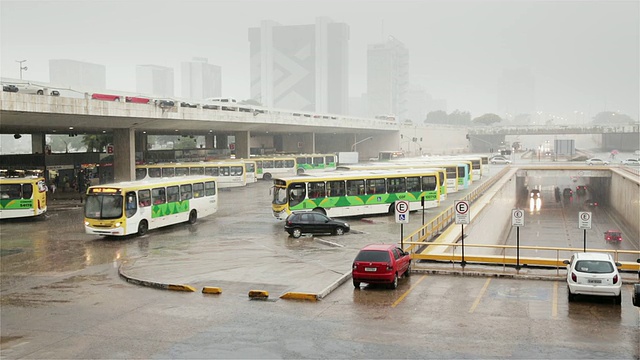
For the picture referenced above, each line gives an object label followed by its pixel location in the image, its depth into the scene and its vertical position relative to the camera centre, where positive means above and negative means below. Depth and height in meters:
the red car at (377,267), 20.03 -3.70
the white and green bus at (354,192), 35.78 -2.48
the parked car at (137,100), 55.28 +4.57
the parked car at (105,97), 50.67 +4.49
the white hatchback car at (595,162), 92.71 -2.06
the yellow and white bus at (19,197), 38.01 -2.65
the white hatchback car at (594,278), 17.47 -3.58
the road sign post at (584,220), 24.06 -2.71
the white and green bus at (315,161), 82.39 -1.50
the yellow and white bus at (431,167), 44.22 -1.49
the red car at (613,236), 55.31 -7.68
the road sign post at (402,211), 24.80 -2.40
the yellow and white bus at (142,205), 30.91 -2.77
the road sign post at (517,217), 24.59 -2.66
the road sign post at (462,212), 24.84 -2.47
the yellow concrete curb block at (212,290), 20.05 -4.39
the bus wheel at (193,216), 36.94 -3.80
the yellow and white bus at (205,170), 58.50 -1.79
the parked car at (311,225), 31.53 -3.70
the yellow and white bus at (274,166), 75.69 -1.86
